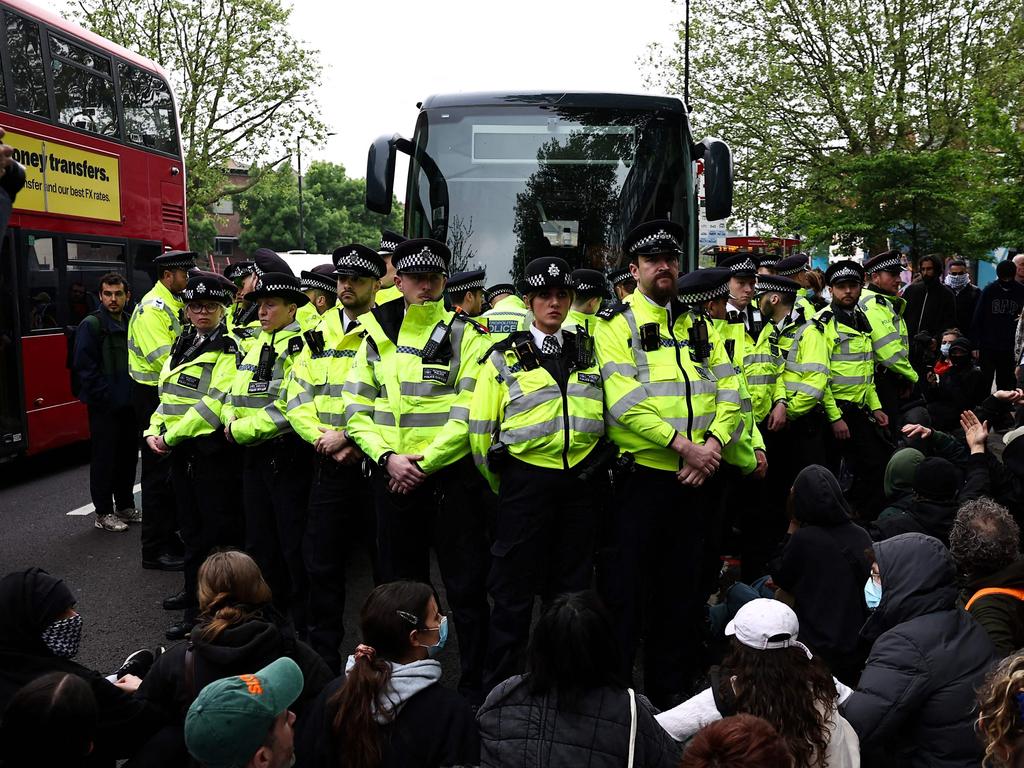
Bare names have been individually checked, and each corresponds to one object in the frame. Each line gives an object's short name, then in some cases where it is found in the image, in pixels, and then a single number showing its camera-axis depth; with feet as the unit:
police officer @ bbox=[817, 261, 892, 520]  24.17
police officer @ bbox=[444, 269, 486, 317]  23.12
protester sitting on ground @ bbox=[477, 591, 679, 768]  9.32
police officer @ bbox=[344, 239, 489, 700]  15.81
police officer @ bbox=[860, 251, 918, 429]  25.52
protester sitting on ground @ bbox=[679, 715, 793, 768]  7.39
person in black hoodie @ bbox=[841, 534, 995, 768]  10.71
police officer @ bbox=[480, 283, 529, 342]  21.93
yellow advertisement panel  32.89
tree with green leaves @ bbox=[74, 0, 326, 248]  91.97
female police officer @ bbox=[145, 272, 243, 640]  19.26
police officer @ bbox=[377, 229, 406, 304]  22.77
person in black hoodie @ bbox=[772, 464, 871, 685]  14.03
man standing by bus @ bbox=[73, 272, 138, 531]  26.30
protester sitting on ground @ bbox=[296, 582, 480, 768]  9.82
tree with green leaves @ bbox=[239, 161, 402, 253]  220.23
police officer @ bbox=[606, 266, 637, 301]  24.08
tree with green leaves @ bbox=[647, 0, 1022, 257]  61.16
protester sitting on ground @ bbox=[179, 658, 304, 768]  8.48
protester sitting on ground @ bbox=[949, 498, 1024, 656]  11.93
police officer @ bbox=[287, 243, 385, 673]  16.76
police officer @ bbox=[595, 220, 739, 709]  15.31
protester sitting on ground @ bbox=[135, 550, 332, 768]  11.02
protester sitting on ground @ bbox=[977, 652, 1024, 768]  7.47
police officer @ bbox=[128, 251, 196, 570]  23.27
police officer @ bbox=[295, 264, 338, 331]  21.84
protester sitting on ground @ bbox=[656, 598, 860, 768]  9.55
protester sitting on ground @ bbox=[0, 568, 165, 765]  10.35
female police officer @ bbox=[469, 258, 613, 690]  14.94
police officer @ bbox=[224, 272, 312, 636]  17.97
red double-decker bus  32.58
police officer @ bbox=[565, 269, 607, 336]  21.81
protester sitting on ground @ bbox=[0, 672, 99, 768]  8.60
